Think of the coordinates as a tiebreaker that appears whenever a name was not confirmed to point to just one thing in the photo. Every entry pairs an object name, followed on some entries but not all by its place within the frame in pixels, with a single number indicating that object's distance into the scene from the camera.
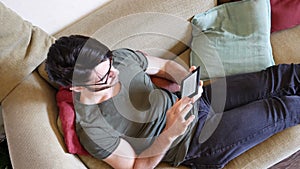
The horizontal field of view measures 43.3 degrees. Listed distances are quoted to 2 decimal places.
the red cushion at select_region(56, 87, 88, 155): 1.31
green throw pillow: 1.70
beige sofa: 1.26
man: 1.21
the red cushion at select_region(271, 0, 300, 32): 1.80
